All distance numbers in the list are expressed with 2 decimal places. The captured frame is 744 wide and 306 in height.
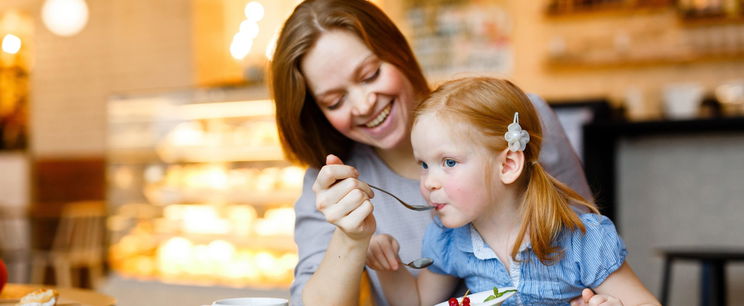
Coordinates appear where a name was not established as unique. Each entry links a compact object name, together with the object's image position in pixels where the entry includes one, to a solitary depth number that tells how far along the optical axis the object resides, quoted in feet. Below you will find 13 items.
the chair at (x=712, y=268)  12.86
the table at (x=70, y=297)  5.02
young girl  4.35
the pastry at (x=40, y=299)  4.36
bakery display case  16.11
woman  5.33
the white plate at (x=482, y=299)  3.58
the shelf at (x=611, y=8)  17.22
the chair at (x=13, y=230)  26.23
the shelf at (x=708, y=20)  16.46
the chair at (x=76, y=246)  23.02
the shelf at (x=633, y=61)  16.67
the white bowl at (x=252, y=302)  3.86
